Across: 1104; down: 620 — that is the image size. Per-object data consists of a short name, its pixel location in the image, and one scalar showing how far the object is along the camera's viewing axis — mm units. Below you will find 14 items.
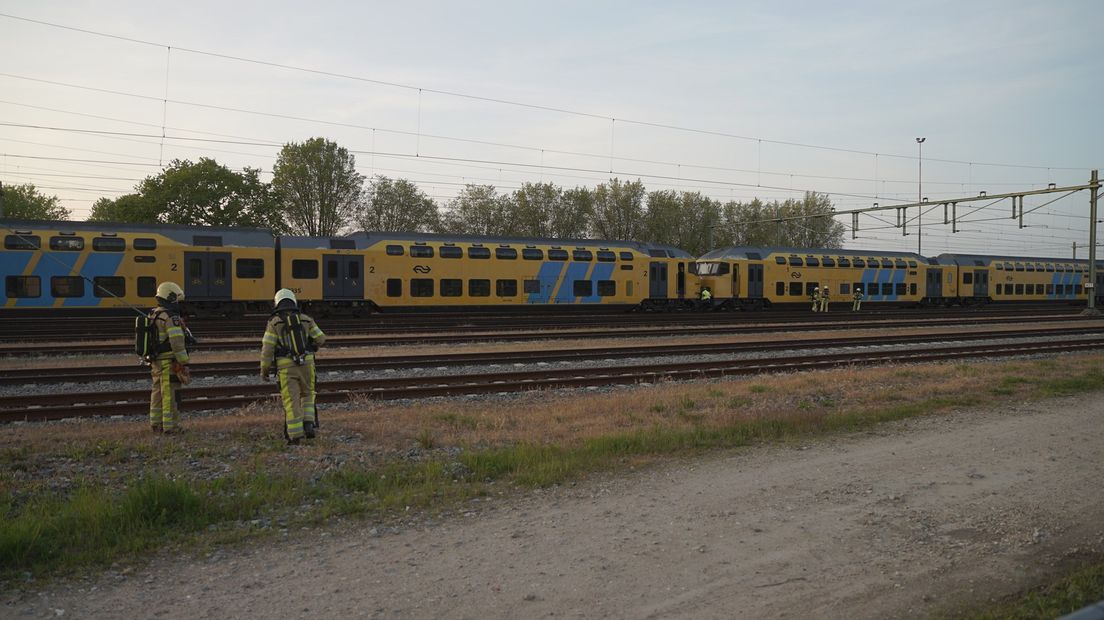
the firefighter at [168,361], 8805
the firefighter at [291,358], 8320
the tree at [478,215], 62500
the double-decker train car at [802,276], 37281
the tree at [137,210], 49719
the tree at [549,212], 63500
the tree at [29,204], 63012
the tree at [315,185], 56406
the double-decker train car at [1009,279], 47031
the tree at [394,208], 58906
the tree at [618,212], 66438
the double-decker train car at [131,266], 24391
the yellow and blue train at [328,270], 24750
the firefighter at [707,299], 36494
